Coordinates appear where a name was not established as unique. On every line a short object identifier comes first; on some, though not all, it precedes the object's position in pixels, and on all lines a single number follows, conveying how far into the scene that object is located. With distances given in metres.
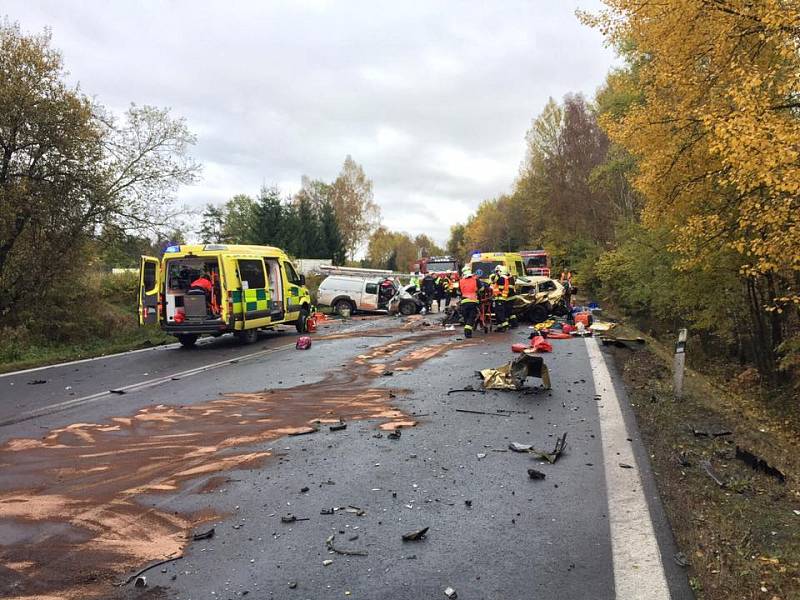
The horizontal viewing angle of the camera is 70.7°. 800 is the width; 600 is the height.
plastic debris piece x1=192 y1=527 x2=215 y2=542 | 3.32
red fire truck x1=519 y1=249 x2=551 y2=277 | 32.25
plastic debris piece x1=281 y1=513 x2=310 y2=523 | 3.52
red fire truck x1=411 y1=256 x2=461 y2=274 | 30.02
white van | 22.77
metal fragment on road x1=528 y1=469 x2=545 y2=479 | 4.19
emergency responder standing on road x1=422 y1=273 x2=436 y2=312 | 23.10
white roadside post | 6.88
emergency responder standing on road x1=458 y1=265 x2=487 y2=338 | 14.07
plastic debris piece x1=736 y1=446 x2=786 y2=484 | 4.44
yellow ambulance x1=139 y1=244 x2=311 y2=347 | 12.55
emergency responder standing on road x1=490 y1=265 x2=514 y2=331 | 15.45
